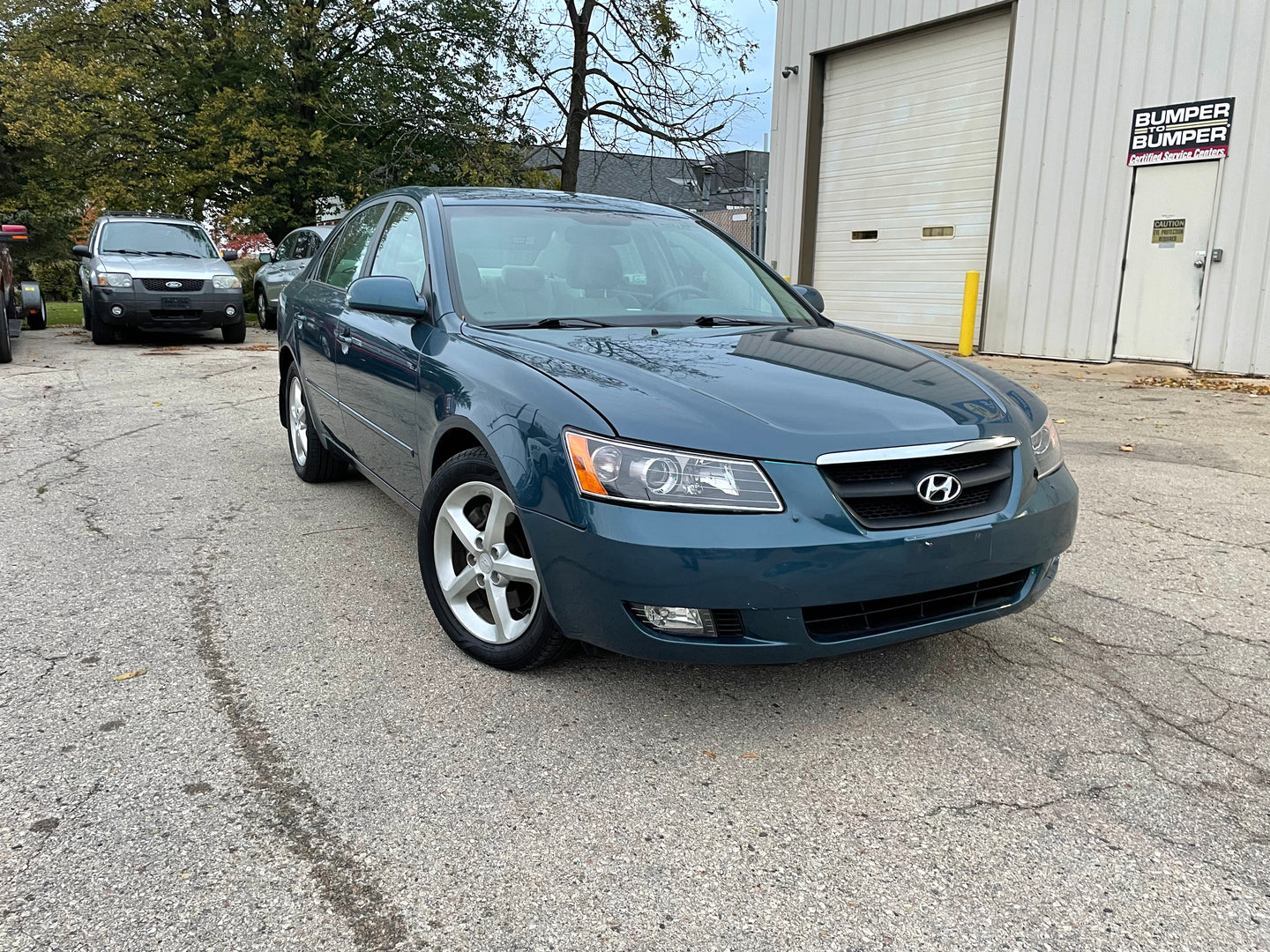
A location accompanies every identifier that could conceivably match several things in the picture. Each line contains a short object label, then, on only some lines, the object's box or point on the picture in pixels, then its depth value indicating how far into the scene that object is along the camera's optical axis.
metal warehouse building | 9.95
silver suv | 12.07
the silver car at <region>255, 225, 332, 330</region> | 13.80
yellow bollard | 12.40
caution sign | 10.34
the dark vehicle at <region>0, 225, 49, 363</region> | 10.51
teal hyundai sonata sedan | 2.35
